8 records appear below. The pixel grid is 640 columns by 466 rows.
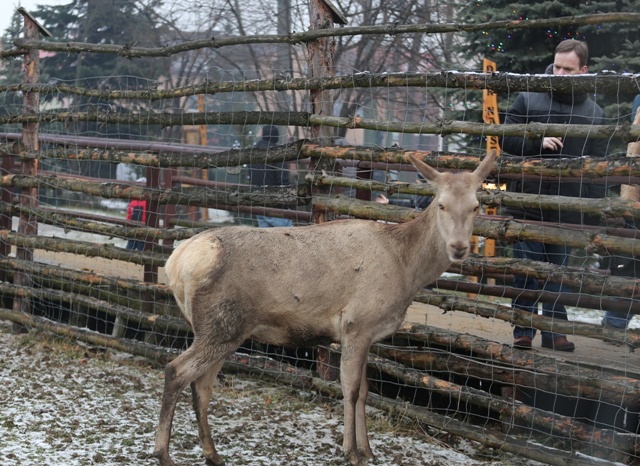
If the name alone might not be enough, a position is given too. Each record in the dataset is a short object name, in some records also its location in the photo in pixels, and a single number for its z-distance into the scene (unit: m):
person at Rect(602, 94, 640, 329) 6.76
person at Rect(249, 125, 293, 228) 10.72
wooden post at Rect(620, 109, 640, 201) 6.21
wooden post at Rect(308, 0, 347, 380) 7.15
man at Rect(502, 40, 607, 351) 6.41
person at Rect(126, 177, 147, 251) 12.48
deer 5.50
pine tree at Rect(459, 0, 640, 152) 10.69
